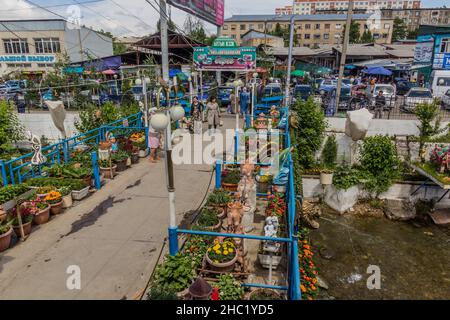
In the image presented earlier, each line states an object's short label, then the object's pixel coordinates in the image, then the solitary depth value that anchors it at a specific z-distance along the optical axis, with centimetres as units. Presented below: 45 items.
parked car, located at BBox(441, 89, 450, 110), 2255
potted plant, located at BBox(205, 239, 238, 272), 650
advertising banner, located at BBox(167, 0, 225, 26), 1961
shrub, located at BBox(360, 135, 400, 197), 1377
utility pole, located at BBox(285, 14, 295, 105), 1858
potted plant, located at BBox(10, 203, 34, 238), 786
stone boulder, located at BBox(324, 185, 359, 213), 1381
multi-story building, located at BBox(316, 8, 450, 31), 11375
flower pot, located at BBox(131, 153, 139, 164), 1347
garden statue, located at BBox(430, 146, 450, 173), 1272
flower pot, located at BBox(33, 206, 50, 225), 852
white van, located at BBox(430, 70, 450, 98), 2689
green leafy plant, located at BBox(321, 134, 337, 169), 1506
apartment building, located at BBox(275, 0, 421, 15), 14600
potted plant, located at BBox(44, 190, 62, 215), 907
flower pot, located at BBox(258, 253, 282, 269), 724
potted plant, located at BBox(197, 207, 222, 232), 816
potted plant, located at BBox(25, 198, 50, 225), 845
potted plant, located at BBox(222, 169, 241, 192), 1057
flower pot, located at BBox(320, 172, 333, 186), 1396
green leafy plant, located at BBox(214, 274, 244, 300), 584
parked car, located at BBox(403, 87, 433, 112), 2071
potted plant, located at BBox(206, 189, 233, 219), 914
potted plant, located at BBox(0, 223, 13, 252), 729
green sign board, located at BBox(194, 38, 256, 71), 2122
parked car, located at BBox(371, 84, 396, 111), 2339
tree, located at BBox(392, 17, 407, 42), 9250
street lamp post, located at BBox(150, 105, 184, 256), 536
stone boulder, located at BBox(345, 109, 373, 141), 1385
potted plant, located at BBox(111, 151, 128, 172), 1242
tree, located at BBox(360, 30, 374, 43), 7674
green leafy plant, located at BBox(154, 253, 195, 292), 587
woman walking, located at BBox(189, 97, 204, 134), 1688
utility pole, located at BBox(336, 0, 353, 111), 1658
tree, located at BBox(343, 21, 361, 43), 7764
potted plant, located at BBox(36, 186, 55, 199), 925
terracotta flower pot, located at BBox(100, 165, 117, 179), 1181
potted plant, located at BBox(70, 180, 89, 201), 995
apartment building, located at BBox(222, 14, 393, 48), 8506
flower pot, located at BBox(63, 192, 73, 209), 953
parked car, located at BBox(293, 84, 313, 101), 2563
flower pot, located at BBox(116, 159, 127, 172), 1253
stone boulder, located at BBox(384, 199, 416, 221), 1334
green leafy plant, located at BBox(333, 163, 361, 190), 1384
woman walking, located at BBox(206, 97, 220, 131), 1612
